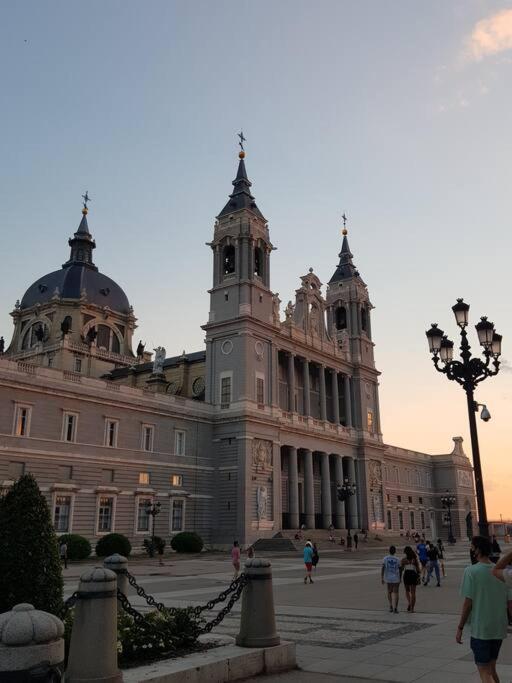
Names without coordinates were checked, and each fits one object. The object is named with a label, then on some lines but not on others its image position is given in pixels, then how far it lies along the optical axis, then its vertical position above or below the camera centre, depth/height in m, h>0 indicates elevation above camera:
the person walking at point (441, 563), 26.67 -1.12
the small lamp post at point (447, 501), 64.25 +3.39
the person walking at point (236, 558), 26.75 -0.85
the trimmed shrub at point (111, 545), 41.06 -0.44
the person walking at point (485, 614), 6.95 -0.84
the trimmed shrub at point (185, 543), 47.22 -0.39
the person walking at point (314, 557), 27.59 -0.87
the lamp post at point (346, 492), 50.91 +3.44
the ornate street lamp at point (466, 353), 18.14 +5.11
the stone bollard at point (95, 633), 7.37 -1.08
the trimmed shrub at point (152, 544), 42.31 -0.42
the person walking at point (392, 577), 16.52 -1.05
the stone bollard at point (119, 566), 13.14 -0.56
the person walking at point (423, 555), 24.16 -0.70
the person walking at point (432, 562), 23.41 -0.95
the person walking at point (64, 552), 31.94 -0.66
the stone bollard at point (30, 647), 5.91 -0.98
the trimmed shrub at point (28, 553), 8.90 -0.19
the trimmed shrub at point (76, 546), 38.09 -0.45
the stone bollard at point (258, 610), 9.80 -1.10
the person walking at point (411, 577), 16.64 -1.04
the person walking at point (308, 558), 24.43 -0.81
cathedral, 42.88 +9.95
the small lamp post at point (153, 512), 43.00 +1.67
